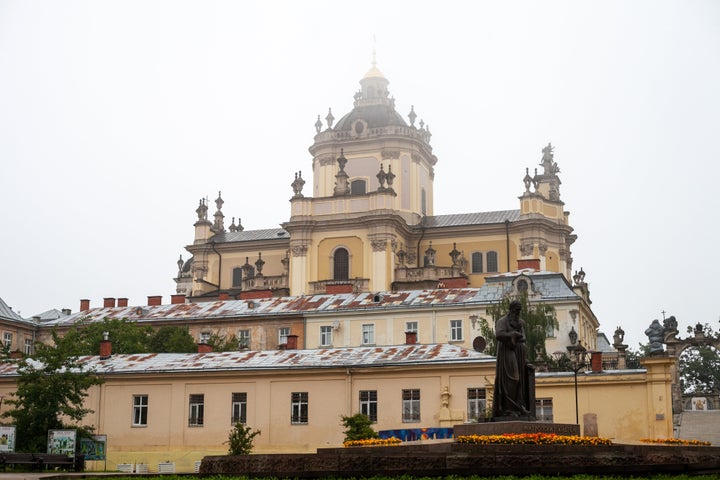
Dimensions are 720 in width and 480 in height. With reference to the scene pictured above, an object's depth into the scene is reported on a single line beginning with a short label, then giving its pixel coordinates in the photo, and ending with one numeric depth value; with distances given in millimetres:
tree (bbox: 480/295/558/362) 51553
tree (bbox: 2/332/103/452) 36594
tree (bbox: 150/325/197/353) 55344
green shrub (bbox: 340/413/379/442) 34438
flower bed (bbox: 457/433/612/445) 20688
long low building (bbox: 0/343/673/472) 37875
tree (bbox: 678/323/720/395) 104500
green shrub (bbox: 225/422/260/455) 35281
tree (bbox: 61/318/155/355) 53125
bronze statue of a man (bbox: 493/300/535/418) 22719
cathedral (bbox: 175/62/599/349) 76062
